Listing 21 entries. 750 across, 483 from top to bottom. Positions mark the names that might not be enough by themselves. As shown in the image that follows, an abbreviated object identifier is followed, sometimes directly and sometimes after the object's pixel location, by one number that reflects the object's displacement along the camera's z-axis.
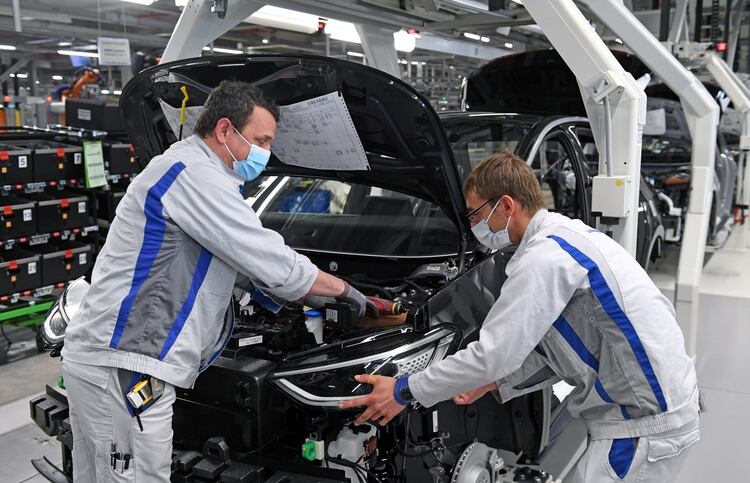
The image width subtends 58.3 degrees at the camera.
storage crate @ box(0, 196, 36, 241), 5.13
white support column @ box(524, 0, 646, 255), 3.01
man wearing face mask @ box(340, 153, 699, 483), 1.78
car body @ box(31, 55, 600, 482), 2.15
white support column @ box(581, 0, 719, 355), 3.78
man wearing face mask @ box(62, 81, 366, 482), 1.94
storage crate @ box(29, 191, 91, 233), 5.42
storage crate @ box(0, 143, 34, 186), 5.09
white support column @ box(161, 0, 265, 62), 3.84
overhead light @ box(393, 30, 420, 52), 8.96
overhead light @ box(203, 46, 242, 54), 9.93
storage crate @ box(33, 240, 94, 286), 5.39
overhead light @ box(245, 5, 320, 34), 6.59
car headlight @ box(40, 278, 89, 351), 2.62
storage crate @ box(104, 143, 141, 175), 6.10
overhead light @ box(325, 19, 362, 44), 8.05
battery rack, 5.16
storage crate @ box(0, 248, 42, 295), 5.06
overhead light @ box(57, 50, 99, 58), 8.35
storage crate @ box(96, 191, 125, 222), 6.21
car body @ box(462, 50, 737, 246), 5.83
